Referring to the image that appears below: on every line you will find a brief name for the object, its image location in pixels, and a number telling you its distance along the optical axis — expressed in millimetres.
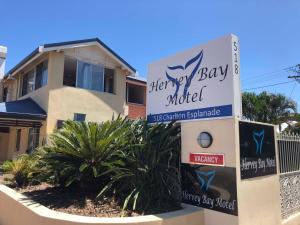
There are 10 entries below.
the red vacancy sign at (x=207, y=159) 4417
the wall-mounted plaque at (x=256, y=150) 4461
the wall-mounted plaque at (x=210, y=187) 4274
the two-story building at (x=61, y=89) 11841
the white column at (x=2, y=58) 18755
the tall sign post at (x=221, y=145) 4333
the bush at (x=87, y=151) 5357
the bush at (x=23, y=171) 6779
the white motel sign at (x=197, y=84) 4587
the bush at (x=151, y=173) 4823
